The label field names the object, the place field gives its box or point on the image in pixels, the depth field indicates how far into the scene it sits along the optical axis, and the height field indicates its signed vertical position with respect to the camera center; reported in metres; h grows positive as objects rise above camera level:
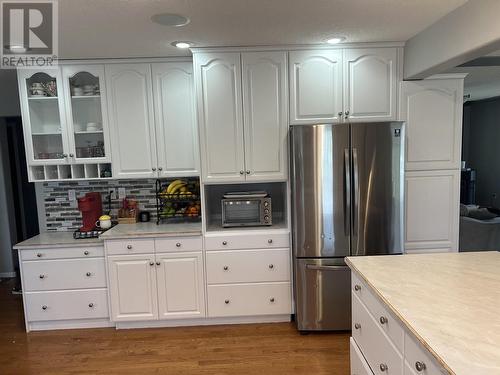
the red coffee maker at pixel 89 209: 3.18 -0.48
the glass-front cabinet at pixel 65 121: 3.09 +0.37
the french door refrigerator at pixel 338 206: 2.70 -0.44
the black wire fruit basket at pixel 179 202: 3.25 -0.45
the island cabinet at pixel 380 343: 1.17 -0.80
